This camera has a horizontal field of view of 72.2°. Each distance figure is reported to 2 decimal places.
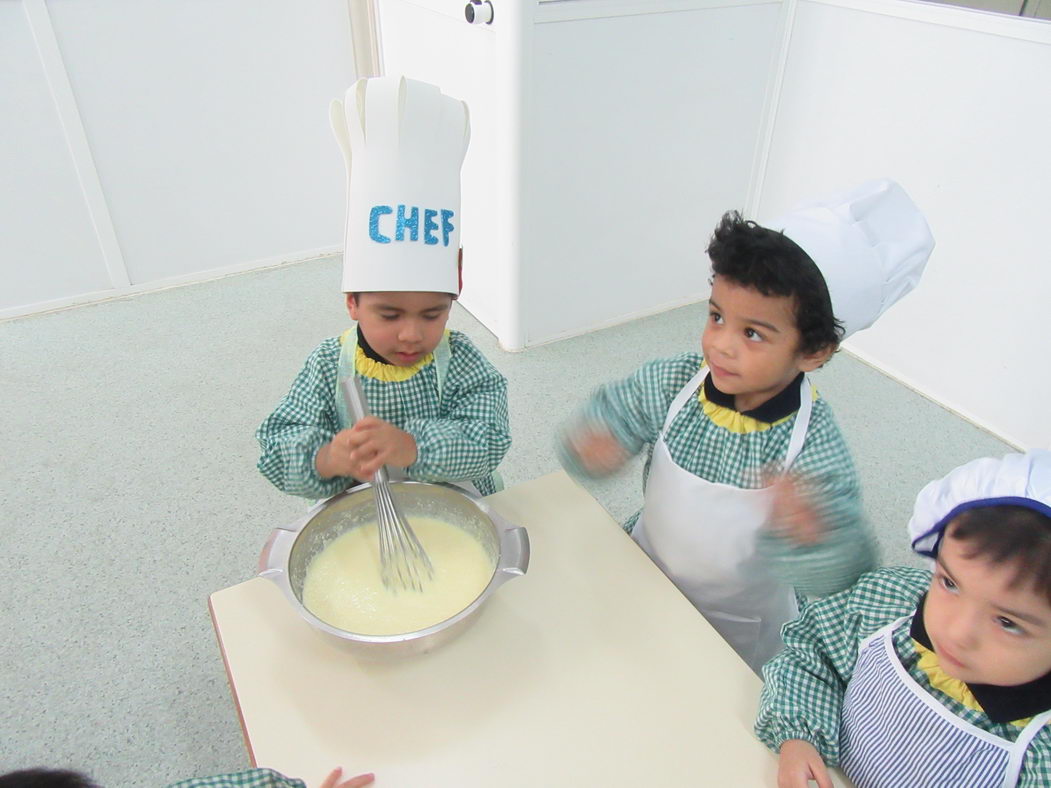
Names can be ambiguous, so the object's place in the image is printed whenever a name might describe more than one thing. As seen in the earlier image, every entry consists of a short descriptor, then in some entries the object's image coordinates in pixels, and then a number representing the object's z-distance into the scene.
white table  0.58
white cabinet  1.66
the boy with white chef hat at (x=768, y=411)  0.72
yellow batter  0.66
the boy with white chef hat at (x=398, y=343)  0.73
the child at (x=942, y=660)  0.51
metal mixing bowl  0.59
